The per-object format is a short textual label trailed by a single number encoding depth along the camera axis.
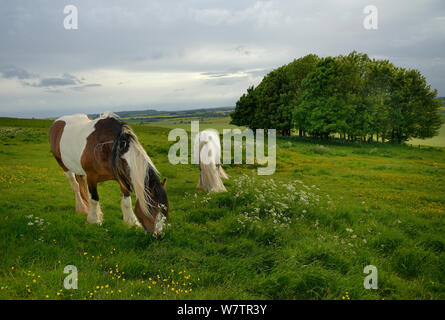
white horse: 9.80
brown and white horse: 5.27
